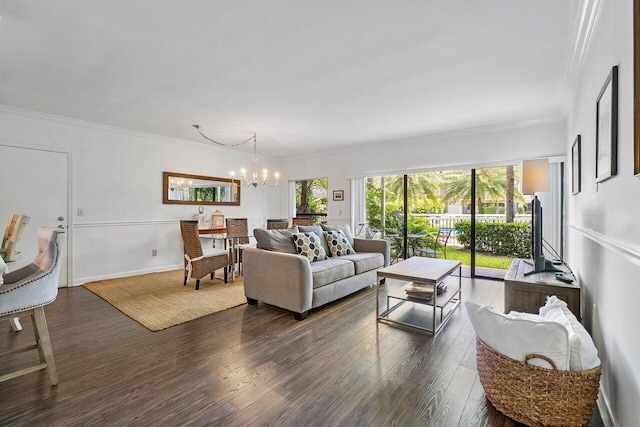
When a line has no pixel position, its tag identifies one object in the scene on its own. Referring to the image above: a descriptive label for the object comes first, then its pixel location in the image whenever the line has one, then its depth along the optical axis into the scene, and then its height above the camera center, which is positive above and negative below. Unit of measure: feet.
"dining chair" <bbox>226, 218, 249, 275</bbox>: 16.05 -1.05
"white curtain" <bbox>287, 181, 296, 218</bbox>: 23.89 +1.08
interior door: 12.52 +0.95
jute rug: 10.02 -3.50
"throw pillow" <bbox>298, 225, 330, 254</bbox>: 13.00 -0.84
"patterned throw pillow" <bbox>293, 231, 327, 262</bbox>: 11.68 -1.38
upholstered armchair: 5.64 -1.69
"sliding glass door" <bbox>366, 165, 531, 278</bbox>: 16.06 -0.33
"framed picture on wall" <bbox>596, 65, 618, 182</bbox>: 4.66 +1.46
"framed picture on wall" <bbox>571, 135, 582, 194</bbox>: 8.77 +1.50
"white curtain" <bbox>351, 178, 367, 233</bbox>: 20.02 +0.56
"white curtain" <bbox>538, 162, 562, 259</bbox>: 13.32 +0.15
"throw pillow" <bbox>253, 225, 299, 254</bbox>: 11.41 -1.13
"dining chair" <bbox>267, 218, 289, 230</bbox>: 17.16 -0.70
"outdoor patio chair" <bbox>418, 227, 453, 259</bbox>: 17.56 -1.99
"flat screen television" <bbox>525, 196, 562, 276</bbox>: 8.50 -1.11
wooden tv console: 7.22 -2.02
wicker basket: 4.51 -2.91
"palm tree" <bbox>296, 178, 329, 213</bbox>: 23.02 +1.74
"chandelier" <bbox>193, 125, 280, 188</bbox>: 15.68 +2.63
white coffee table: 8.75 -2.01
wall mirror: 17.60 +1.45
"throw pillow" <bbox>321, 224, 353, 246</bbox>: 14.30 -0.86
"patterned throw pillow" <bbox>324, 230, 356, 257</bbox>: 13.23 -1.44
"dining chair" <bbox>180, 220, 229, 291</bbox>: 13.25 -2.06
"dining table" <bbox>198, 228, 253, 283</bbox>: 14.85 -1.26
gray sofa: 9.66 -2.28
